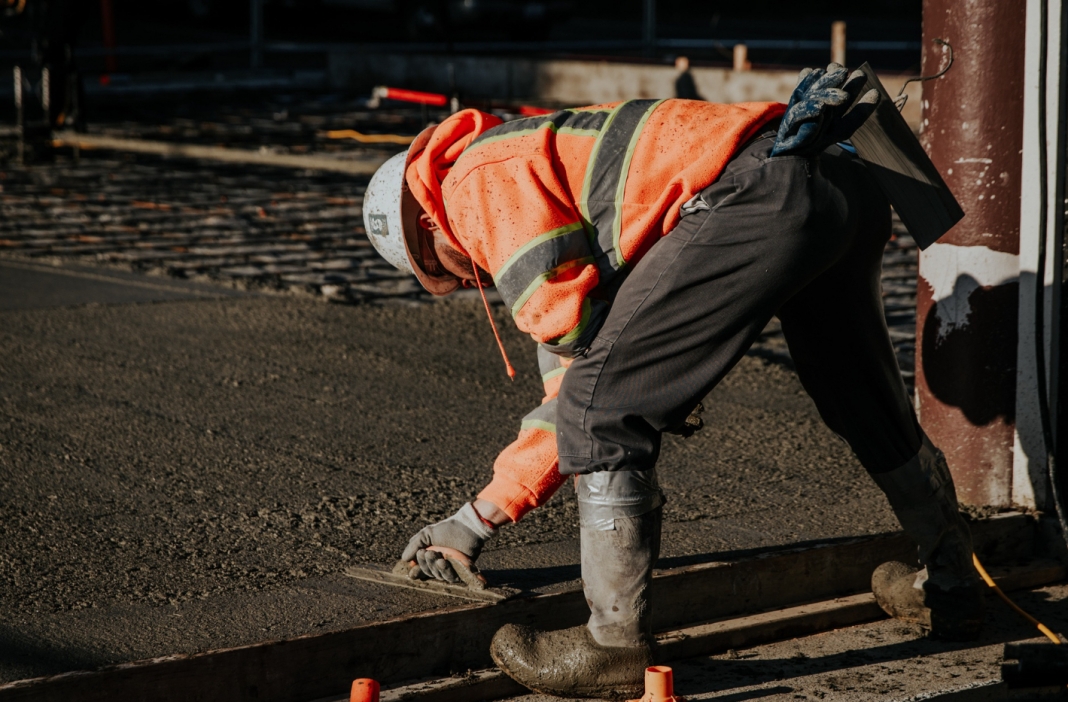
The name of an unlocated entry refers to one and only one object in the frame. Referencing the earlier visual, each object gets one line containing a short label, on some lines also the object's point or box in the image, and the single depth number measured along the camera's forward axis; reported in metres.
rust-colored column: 7.41
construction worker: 5.52
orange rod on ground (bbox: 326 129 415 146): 24.92
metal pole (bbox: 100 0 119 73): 37.44
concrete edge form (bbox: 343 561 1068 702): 6.05
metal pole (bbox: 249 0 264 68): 38.69
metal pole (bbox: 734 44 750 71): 32.50
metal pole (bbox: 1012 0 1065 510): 7.21
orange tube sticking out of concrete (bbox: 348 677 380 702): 5.48
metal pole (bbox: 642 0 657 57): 37.28
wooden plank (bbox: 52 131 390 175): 19.27
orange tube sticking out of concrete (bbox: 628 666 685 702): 5.59
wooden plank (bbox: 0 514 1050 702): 5.63
